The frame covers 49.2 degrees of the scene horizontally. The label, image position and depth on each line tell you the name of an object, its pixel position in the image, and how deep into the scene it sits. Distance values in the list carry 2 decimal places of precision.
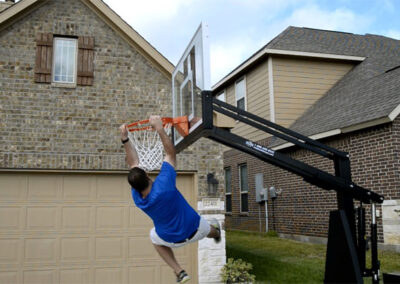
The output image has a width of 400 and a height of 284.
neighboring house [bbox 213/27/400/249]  10.69
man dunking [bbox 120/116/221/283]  5.04
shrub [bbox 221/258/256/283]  9.14
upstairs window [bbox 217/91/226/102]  19.39
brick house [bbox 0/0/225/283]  8.98
